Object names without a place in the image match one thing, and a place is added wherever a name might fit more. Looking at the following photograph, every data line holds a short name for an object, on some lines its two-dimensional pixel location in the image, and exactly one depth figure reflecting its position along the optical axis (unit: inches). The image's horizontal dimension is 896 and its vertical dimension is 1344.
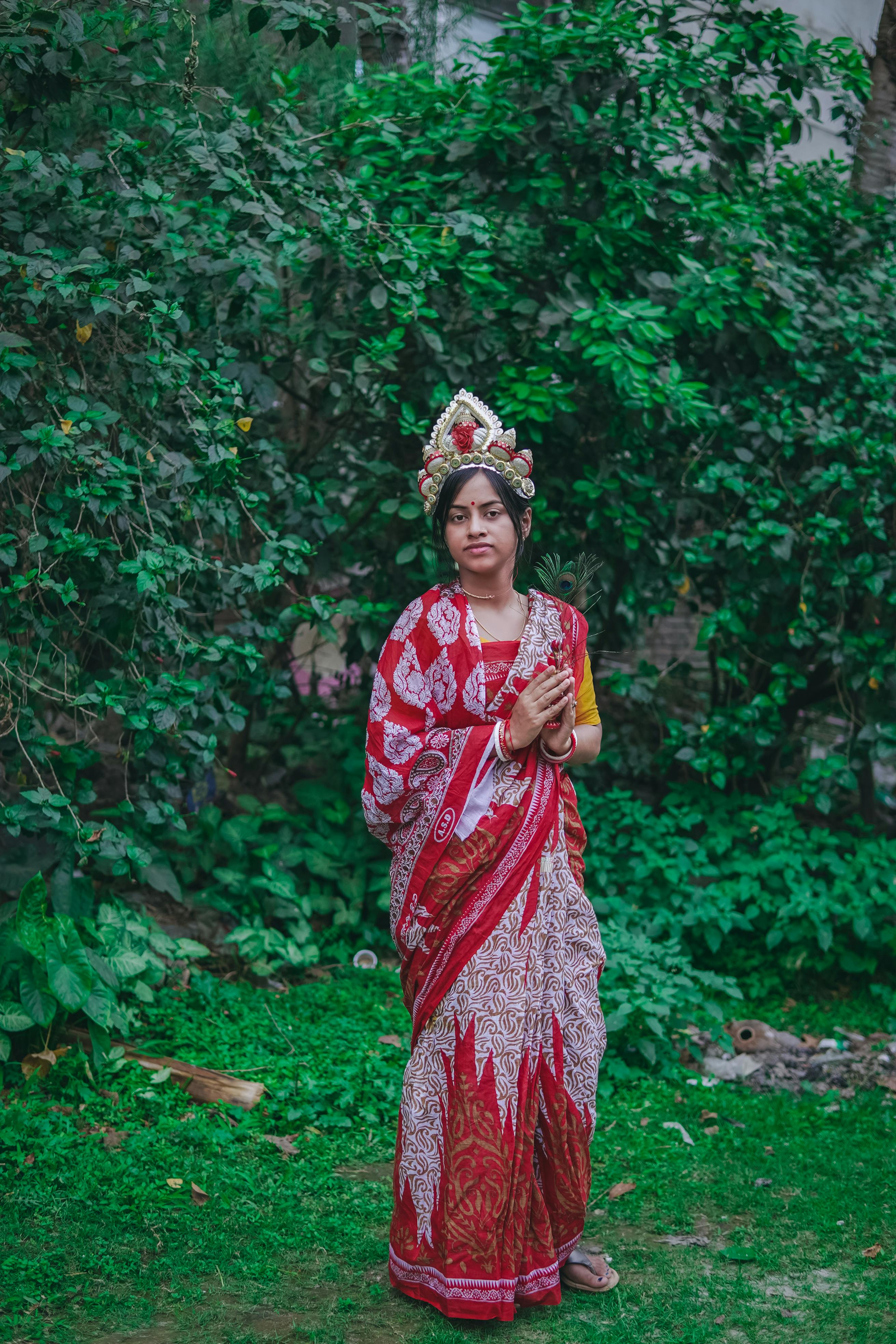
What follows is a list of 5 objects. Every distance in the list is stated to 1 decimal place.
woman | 109.3
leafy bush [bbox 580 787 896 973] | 193.6
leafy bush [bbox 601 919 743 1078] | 167.2
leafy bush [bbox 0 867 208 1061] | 148.1
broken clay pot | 182.1
